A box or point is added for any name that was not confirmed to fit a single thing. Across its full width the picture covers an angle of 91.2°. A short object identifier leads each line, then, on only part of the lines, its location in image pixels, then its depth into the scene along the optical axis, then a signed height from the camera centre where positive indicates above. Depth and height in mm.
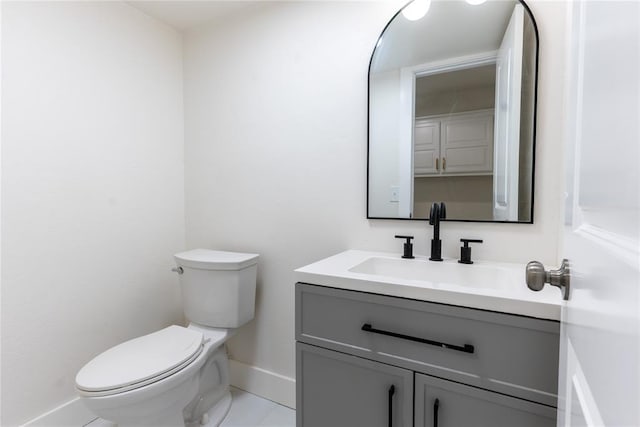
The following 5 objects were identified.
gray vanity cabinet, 760 -456
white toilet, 1132 -651
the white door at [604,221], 264 -24
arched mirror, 1172 +353
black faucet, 1212 -101
